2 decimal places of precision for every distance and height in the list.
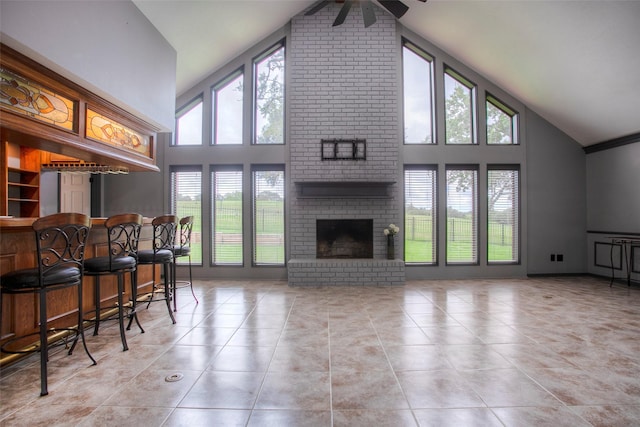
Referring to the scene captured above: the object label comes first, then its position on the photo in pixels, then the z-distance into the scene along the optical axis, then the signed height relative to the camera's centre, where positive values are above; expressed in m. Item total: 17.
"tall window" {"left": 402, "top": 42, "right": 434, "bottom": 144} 5.54 +2.31
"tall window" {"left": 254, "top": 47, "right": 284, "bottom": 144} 5.49 +2.10
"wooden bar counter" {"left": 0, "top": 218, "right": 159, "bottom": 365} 2.11 -0.65
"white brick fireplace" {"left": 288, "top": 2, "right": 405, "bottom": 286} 5.29 +1.90
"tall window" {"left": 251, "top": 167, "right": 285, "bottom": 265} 5.45 +0.14
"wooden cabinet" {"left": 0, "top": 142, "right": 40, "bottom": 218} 4.41 +0.57
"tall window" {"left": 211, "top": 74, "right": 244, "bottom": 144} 5.51 +2.01
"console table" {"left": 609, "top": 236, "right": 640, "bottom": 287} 4.57 -0.47
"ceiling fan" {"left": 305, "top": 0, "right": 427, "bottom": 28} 3.25 +2.50
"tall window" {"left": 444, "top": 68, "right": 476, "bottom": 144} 5.54 +2.05
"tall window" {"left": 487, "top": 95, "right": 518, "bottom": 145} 5.57 +1.79
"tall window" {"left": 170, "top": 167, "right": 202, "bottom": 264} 5.48 +0.48
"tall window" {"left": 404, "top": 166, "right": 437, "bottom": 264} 5.46 +0.05
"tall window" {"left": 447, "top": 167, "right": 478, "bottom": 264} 5.48 +0.05
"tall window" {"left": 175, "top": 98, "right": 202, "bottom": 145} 5.50 +1.71
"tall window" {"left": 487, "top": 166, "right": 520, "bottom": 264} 5.50 +0.04
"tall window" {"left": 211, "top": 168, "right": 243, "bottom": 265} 5.44 +0.03
